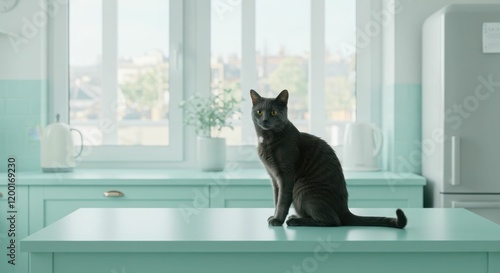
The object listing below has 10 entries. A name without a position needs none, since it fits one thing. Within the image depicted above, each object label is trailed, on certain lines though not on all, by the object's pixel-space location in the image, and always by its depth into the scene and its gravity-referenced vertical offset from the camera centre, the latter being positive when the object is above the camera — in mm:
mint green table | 1504 -264
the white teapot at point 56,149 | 3410 -49
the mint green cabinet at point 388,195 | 3105 -266
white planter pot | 3445 -76
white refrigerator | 2955 +150
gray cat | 1693 -89
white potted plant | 3451 +101
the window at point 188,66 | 3725 +426
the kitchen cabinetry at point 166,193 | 3098 -257
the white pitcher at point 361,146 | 3506 -34
